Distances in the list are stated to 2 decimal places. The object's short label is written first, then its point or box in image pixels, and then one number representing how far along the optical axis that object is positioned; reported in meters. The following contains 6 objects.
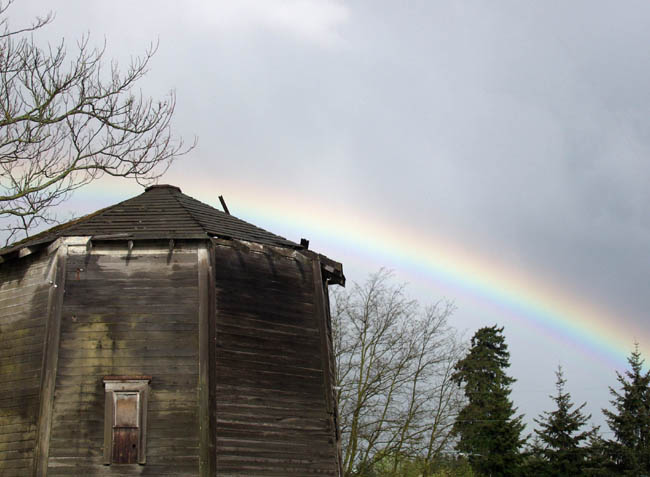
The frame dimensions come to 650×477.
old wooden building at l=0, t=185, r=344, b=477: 12.98
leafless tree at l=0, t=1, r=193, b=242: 16.08
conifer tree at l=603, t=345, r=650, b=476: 29.64
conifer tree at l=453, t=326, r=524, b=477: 36.28
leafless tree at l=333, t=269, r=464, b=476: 29.11
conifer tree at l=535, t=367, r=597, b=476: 33.25
